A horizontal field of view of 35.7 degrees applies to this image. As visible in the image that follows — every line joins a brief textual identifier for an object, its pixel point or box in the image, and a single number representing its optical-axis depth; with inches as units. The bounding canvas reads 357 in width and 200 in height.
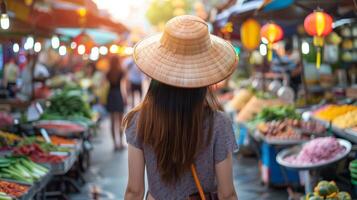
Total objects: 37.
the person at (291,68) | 590.9
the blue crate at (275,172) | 331.6
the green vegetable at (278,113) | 360.2
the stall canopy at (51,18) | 404.5
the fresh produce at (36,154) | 257.0
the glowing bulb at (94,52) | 516.1
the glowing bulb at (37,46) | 418.6
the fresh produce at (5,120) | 320.8
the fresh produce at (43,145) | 276.8
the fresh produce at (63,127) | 338.0
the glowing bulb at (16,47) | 363.6
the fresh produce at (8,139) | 267.0
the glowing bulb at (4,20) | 237.5
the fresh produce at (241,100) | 486.9
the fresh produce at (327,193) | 197.0
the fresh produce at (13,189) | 197.7
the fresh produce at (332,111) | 326.3
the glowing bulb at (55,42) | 436.5
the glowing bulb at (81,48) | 510.9
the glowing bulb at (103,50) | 563.4
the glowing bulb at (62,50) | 456.8
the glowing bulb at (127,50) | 772.0
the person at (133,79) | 657.0
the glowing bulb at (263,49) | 357.9
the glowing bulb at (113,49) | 609.9
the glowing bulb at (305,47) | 300.1
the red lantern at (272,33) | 365.1
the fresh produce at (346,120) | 282.5
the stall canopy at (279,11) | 299.3
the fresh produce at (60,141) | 313.0
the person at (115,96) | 498.4
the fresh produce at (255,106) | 426.9
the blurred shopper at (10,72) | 613.3
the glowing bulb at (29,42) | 397.7
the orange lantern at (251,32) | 393.1
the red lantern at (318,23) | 273.0
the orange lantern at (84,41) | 515.5
